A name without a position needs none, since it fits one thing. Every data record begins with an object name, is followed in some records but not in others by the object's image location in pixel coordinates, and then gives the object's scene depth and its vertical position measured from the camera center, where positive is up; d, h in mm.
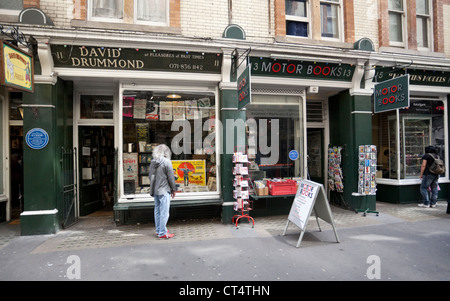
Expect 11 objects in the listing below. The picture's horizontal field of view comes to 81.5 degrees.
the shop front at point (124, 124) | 5773 +805
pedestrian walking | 7852 -866
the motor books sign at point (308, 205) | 4969 -1039
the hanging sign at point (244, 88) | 5423 +1417
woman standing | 5402 -662
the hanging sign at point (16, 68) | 4539 +1674
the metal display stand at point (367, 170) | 7355 -525
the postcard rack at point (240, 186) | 6207 -774
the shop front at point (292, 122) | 7098 +888
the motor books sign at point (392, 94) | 6502 +1502
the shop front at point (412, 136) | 8422 +499
